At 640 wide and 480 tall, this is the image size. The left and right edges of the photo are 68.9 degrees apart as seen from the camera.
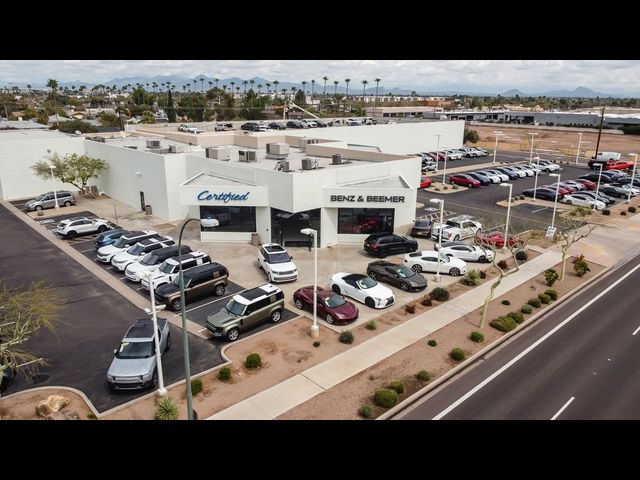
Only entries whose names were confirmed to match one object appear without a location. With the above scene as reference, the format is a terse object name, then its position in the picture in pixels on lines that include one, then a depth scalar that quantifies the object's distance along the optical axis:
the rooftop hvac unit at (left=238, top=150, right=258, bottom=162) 38.50
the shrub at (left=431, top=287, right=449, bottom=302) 24.81
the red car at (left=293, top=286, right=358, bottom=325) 22.06
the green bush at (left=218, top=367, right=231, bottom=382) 17.71
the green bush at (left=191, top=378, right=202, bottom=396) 16.89
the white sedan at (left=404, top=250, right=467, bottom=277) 28.01
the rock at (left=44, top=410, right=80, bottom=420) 15.11
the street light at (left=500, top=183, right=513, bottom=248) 31.47
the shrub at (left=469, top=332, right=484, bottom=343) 20.81
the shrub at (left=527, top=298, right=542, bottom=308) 24.36
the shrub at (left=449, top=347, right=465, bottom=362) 19.34
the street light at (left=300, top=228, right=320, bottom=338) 20.84
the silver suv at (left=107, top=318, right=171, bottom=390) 16.98
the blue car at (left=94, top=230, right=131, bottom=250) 31.59
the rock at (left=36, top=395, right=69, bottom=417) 15.69
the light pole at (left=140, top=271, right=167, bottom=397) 16.81
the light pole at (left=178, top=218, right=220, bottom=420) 14.02
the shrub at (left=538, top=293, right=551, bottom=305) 24.80
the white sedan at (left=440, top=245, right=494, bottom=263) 30.35
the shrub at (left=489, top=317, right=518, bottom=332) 21.88
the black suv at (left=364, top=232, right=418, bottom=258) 30.91
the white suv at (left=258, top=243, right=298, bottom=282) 26.52
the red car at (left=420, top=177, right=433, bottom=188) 52.68
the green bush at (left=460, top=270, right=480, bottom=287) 26.88
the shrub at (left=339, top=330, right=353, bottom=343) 20.44
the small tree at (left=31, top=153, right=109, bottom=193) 44.03
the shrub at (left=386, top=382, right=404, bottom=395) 16.97
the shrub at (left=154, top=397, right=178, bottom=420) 15.15
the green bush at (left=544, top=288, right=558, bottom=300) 25.22
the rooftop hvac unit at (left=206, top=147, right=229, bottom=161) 38.38
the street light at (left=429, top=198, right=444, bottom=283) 26.93
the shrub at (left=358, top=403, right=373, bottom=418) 15.79
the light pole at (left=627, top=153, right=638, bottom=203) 48.18
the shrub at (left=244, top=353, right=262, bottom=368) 18.44
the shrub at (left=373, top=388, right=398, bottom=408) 16.30
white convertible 23.77
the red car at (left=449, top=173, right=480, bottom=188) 53.41
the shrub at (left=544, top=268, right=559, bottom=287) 26.98
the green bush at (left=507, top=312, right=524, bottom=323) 22.70
